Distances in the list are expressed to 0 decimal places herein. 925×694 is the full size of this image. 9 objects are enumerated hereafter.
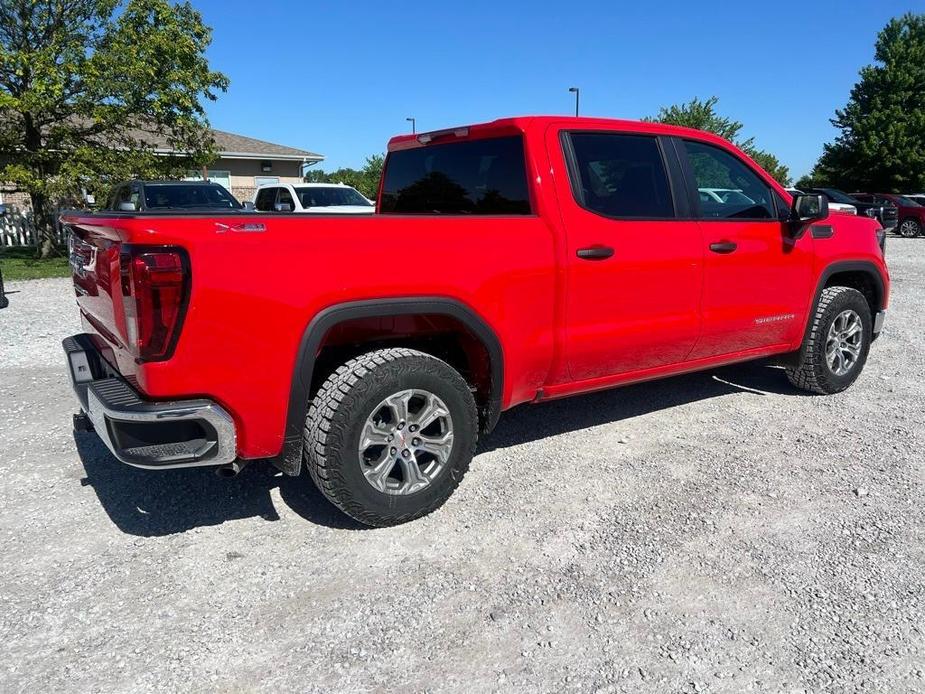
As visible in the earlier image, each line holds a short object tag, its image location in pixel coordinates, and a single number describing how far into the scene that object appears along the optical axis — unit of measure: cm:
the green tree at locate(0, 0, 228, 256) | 1412
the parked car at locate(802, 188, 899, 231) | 2262
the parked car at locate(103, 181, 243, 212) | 1299
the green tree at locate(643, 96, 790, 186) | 3481
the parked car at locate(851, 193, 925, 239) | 2456
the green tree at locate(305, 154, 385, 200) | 3886
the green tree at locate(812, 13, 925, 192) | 3700
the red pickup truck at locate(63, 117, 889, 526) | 268
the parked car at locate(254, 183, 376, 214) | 1438
